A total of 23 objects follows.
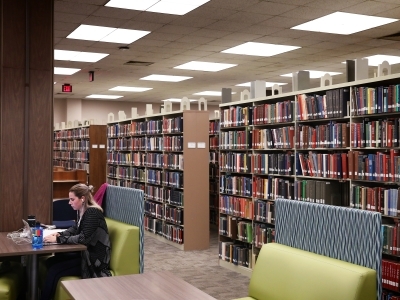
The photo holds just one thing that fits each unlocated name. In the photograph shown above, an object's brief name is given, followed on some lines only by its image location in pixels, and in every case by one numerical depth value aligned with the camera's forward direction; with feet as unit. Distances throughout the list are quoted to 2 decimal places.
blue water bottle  14.43
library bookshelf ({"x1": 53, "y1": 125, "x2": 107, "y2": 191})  42.39
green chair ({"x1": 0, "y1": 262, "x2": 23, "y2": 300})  14.43
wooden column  17.26
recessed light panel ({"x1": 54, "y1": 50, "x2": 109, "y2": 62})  33.63
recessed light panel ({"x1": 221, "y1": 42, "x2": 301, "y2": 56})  31.50
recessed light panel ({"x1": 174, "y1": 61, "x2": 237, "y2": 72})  37.55
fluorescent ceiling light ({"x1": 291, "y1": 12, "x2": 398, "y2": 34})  25.39
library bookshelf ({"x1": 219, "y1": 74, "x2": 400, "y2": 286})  16.37
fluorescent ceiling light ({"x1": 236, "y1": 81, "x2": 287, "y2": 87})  46.69
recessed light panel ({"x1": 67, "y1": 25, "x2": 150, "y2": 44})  27.55
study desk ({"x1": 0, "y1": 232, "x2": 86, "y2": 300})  13.88
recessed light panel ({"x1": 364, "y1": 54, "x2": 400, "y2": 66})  34.50
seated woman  15.30
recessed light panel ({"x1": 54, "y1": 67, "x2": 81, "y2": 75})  40.11
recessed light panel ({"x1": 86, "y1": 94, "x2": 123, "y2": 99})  58.03
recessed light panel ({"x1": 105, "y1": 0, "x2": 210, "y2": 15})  22.84
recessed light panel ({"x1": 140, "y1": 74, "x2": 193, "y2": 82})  43.42
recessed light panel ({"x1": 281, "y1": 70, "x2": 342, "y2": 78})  40.88
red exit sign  46.98
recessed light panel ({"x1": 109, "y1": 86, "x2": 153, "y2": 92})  50.26
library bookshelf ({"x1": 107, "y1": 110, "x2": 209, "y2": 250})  27.99
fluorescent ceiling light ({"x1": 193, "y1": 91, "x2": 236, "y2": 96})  54.54
